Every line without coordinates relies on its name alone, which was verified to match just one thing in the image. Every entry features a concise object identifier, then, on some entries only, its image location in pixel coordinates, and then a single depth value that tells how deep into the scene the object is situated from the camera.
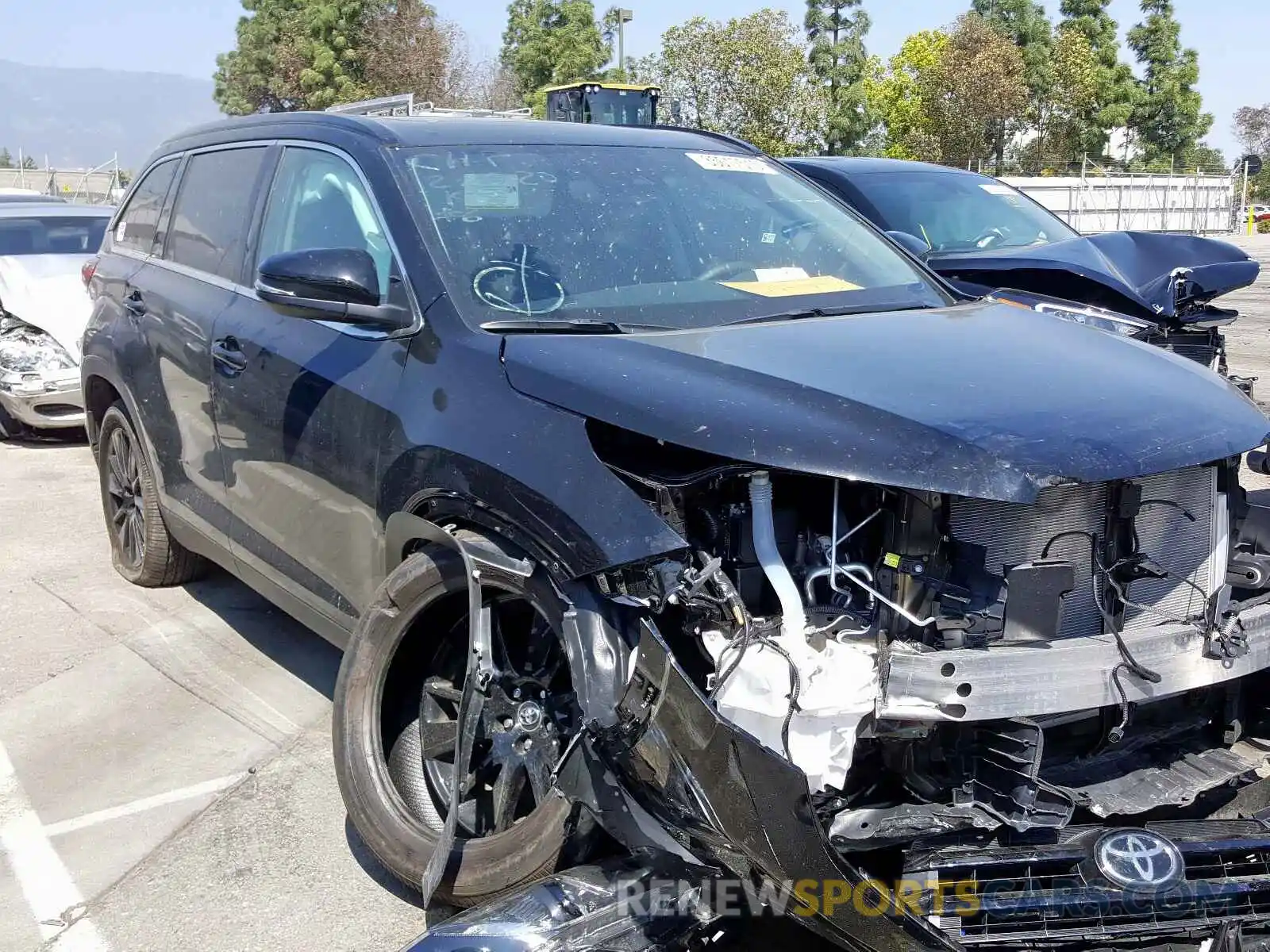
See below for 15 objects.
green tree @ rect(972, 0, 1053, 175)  45.09
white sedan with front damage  8.77
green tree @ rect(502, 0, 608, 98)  42.28
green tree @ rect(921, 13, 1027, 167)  40.47
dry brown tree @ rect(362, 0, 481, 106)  41.38
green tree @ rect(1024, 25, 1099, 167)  44.59
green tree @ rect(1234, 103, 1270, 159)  63.94
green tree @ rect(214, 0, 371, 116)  43.88
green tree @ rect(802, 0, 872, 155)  45.03
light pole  37.47
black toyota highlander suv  2.36
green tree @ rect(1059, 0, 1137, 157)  45.41
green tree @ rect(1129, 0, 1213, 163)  47.06
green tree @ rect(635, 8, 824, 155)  36.16
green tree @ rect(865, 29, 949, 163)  42.56
